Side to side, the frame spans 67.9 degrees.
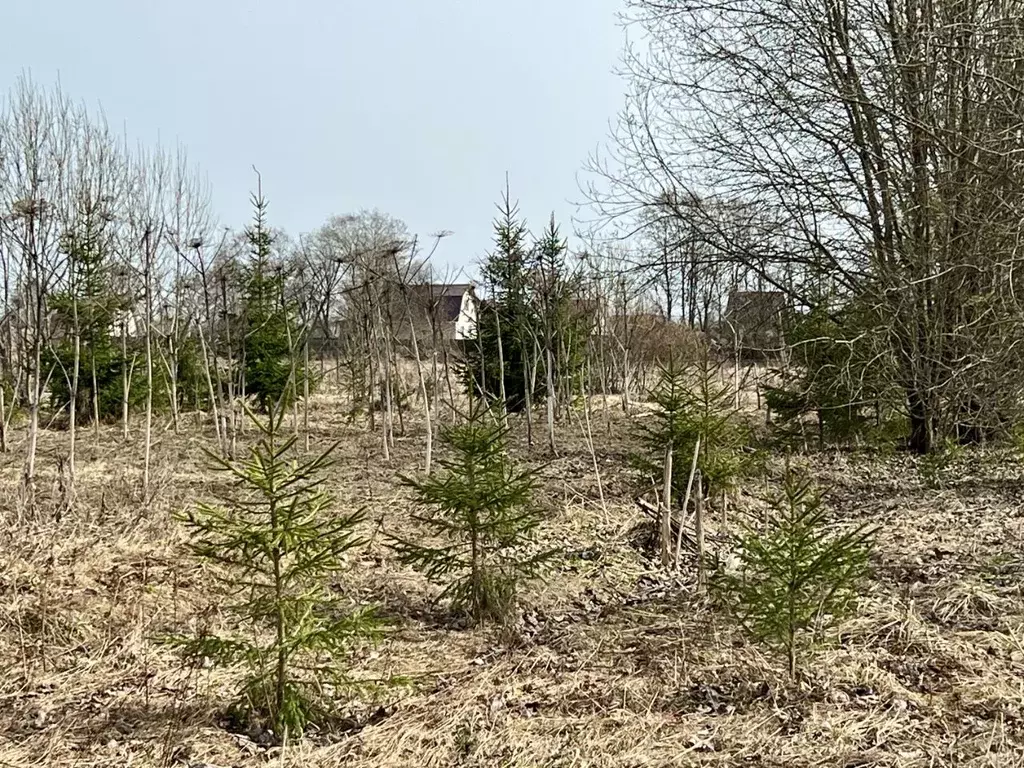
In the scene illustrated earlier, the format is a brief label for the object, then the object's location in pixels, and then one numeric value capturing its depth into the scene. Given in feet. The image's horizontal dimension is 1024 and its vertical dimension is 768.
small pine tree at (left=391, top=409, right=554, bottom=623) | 14.69
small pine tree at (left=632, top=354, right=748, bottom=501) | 20.20
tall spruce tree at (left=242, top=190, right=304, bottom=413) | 48.32
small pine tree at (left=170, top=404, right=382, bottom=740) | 9.66
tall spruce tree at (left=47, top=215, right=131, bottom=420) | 41.63
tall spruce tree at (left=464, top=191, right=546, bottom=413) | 44.15
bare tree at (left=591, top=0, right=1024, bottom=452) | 20.62
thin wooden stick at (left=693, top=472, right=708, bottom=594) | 15.84
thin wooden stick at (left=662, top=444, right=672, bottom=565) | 17.49
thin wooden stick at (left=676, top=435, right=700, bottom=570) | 17.92
